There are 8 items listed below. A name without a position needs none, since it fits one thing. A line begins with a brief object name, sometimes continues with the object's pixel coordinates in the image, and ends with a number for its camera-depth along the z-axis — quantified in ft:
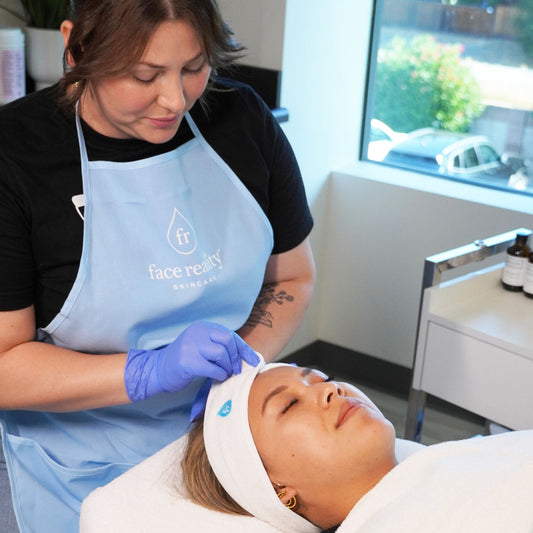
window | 9.61
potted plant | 7.14
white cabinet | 6.37
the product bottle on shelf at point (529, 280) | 7.18
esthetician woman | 3.86
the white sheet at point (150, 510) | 4.02
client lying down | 4.03
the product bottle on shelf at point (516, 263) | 7.23
